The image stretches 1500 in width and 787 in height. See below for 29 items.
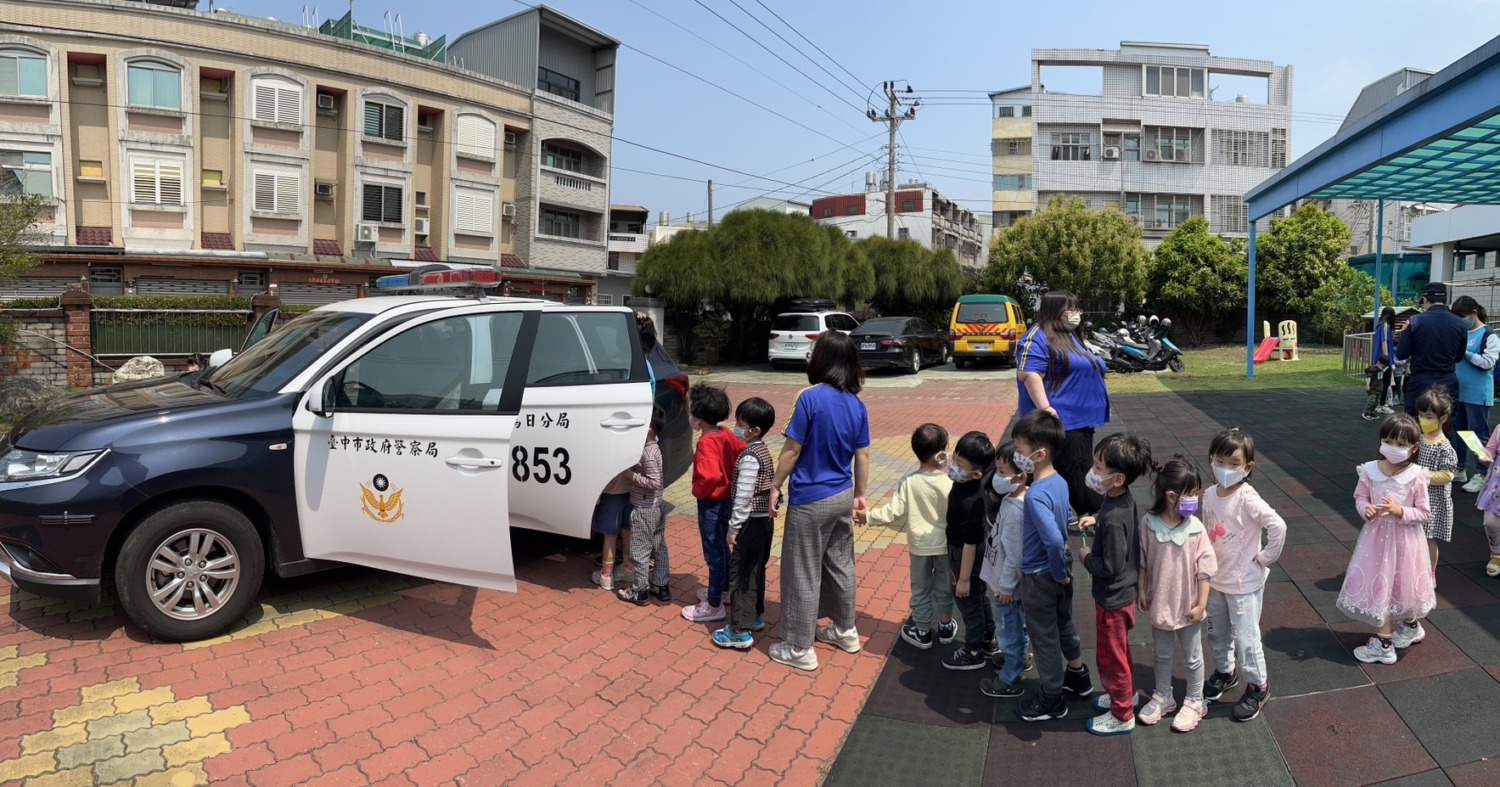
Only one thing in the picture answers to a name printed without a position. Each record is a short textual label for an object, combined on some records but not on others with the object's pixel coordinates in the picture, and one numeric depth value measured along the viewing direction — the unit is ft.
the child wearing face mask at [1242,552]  11.64
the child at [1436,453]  14.43
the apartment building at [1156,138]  125.70
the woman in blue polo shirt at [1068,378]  16.24
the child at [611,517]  16.75
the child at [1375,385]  33.35
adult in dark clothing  20.75
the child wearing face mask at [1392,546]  12.54
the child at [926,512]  13.83
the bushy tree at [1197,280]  82.79
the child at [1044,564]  11.72
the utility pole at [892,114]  105.50
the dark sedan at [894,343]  63.77
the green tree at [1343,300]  68.13
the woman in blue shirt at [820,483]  13.37
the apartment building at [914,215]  166.61
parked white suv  67.15
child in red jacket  14.74
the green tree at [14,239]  40.50
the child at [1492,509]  15.28
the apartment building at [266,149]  67.82
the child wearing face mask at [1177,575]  11.37
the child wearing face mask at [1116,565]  11.18
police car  13.17
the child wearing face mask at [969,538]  13.10
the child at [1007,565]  12.40
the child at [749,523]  13.75
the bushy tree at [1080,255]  84.79
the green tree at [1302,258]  77.46
